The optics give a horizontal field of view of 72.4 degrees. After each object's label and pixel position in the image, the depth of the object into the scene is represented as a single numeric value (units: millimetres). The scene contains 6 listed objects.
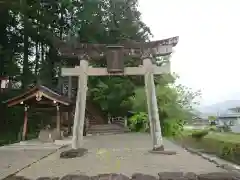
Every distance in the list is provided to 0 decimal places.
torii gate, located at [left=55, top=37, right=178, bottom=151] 7001
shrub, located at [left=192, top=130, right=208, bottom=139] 12263
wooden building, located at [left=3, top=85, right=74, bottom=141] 9283
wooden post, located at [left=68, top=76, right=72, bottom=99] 15760
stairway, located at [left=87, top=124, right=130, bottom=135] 14151
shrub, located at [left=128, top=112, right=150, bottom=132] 14064
